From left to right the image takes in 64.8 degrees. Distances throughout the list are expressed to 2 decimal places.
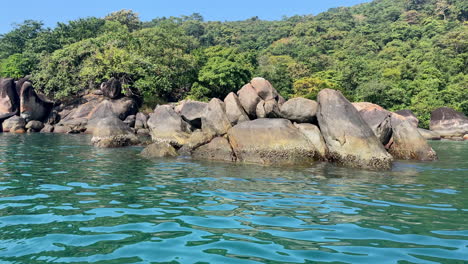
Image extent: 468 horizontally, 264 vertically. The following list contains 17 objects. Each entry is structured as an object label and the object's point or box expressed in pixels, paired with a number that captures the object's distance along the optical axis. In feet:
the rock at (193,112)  61.26
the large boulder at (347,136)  43.36
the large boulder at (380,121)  54.60
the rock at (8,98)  111.75
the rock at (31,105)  113.19
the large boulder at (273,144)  45.50
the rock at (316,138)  47.30
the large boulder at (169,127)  59.72
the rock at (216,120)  53.88
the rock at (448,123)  115.96
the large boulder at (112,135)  65.57
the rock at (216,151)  49.21
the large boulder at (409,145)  53.21
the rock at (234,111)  54.80
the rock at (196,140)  53.98
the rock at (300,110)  51.49
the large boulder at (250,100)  56.18
